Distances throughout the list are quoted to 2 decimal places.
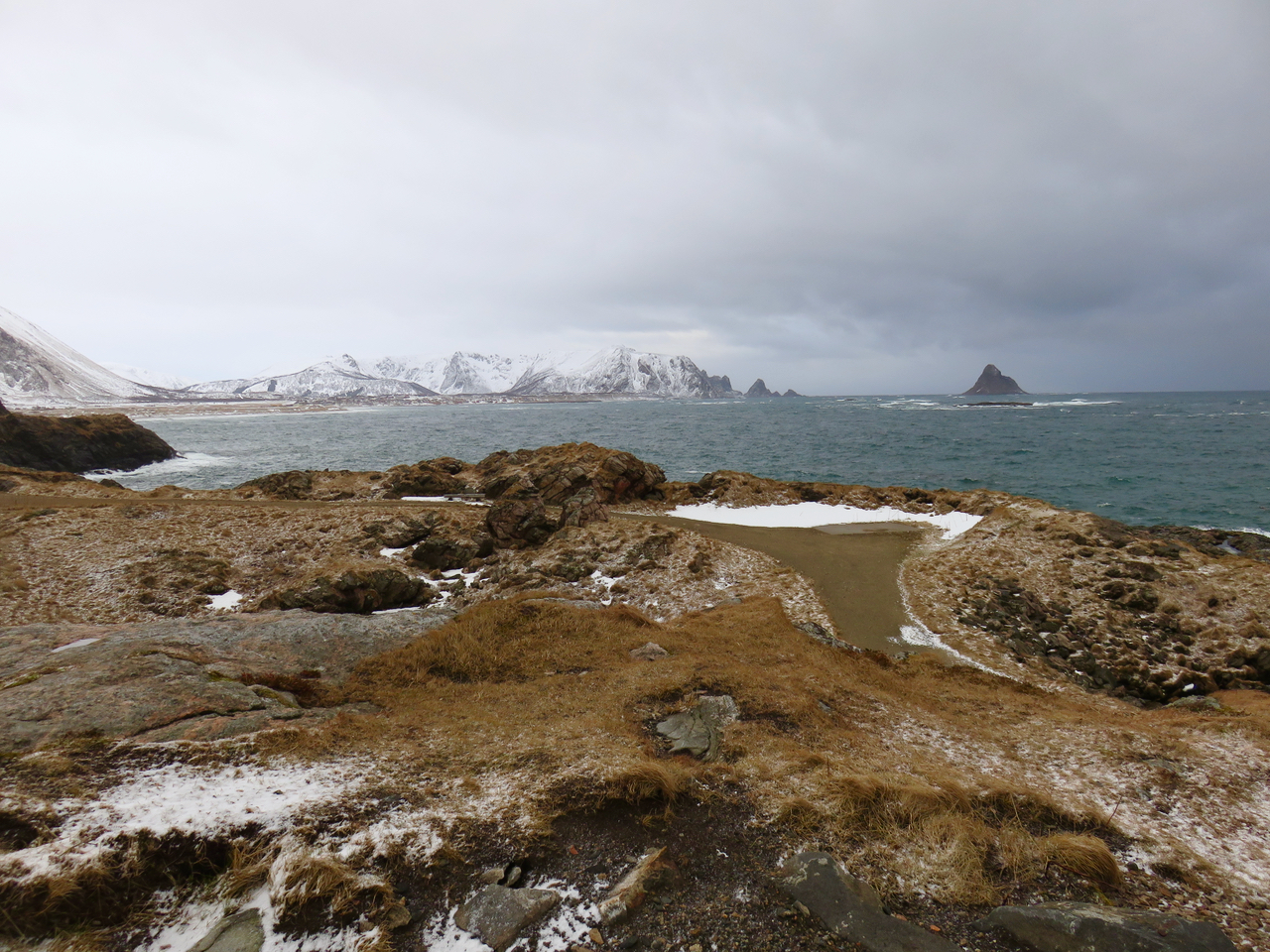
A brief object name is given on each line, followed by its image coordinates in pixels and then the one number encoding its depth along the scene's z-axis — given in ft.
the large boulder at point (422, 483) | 115.24
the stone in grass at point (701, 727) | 25.53
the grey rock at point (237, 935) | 12.71
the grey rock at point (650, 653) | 38.86
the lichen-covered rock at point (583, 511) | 82.84
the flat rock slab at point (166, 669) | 20.24
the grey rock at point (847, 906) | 13.89
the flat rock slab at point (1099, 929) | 13.50
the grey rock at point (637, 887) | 14.81
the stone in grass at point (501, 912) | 13.83
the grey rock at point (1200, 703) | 39.05
